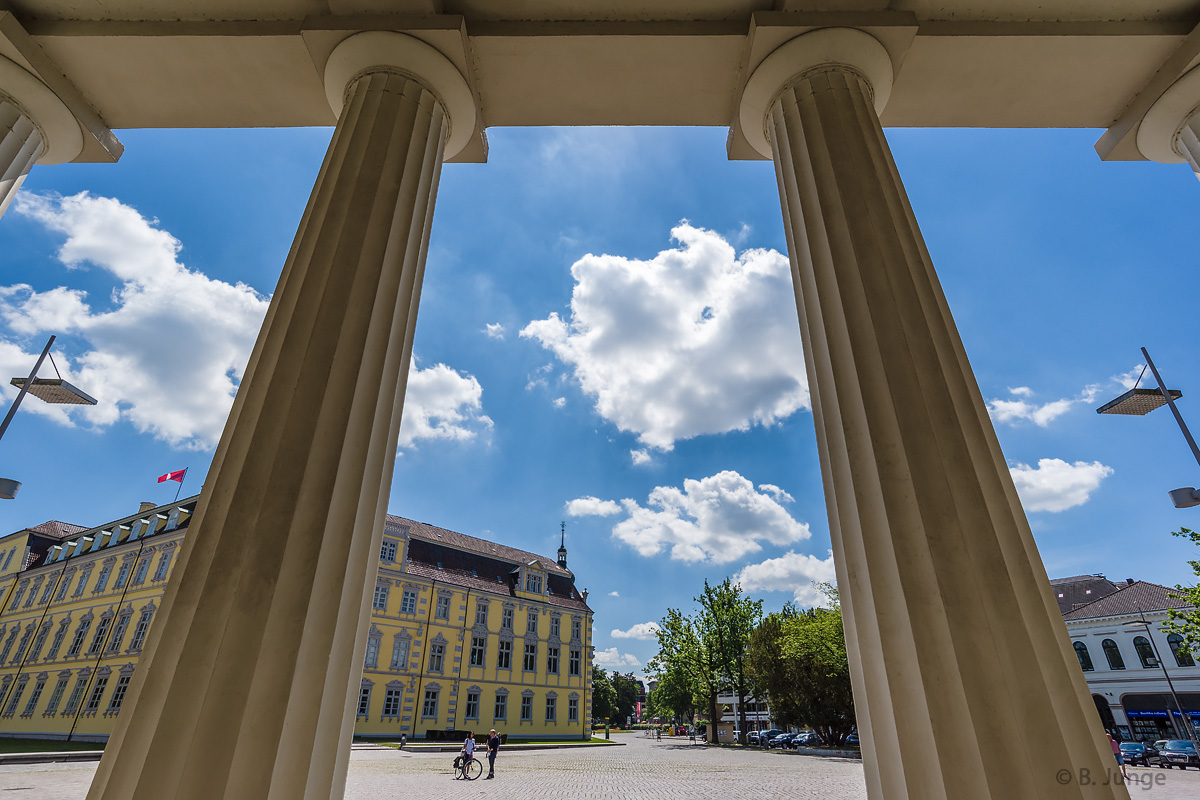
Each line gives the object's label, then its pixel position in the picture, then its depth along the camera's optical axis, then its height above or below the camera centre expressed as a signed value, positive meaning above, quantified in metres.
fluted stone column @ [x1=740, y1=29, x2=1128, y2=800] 2.51 +0.84
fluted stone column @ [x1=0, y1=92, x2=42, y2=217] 5.64 +4.96
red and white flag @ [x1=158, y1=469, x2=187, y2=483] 42.41 +14.86
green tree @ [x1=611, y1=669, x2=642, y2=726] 125.69 +2.20
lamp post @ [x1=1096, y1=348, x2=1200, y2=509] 13.28 +6.50
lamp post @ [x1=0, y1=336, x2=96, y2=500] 13.52 +7.14
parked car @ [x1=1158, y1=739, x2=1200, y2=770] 28.95 -2.20
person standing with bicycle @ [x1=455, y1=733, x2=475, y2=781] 21.14 -1.66
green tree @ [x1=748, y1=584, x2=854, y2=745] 40.69 +2.12
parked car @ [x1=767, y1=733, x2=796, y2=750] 47.00 -2.68
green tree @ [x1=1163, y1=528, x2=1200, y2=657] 21.17 +3.14
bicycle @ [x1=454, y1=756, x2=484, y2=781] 21.37 -2.29
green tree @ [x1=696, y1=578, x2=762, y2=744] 48.81 +5.71
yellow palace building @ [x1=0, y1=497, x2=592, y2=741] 43.72 +5.41
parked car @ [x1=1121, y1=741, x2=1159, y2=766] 30.50 -2.26
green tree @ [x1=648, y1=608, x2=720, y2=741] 50.19 +3.77
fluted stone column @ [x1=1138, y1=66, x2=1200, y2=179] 5.75 +5.36
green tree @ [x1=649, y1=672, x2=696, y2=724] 70.62 +0.82
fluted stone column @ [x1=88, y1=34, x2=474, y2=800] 2.45 +0.80
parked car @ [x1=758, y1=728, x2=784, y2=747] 51.97 -2.65
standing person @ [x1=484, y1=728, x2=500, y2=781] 24.34 -1.56
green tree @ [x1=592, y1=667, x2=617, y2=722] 101.62 +1.27
